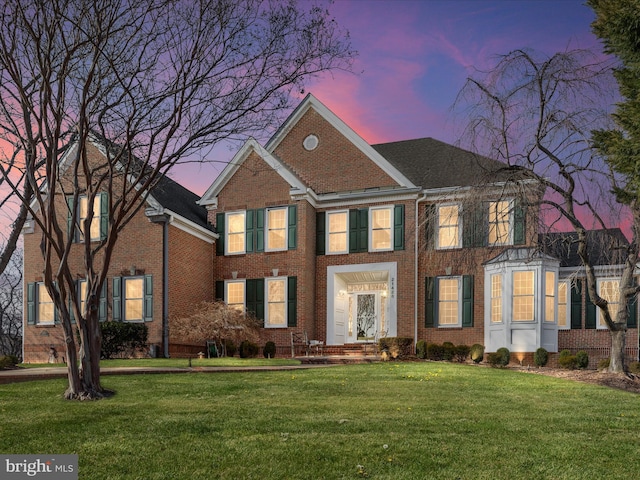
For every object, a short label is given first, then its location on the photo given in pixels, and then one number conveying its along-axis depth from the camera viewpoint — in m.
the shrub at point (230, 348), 22.81
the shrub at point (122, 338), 21.58
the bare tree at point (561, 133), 14.91
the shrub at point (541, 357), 19.75
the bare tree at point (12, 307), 43.09
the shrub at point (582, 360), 19.64
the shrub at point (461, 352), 20.58
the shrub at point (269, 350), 22.52
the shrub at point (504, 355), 19.25
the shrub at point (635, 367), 17.81
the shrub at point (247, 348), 22.47
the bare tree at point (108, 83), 10.41
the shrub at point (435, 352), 20.72
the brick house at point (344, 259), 21.56
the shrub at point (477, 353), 20.28
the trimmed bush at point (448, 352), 20.52
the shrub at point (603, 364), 17.88
